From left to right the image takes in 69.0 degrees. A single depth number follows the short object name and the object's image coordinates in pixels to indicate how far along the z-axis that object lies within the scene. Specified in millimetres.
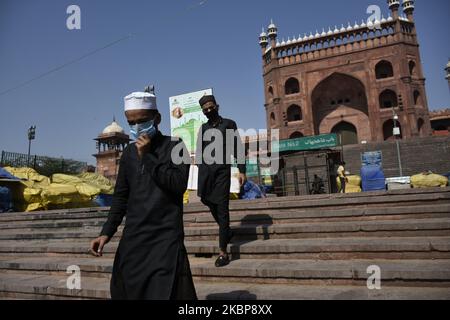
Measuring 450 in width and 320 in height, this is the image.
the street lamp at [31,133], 30011
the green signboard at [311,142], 19952
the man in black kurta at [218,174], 3693
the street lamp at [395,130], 27983
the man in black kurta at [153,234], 1848
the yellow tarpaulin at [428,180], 11448
